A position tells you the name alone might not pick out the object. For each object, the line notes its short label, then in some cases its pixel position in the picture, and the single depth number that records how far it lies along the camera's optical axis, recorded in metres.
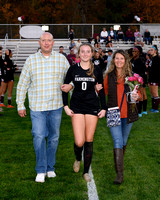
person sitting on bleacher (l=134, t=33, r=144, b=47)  32.31
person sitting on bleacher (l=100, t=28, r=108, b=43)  31.12
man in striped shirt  5.46
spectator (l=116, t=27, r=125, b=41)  32.47
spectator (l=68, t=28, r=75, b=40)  32.00
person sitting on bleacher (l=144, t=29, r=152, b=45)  32.69
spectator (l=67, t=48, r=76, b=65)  18.89
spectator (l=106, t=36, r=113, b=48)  28.46
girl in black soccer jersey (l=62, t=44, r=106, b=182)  5.37
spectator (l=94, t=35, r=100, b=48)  30.70
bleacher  32.66
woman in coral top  5.41
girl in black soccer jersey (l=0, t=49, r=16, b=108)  13.44
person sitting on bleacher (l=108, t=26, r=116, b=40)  32.07
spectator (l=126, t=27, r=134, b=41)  32.29
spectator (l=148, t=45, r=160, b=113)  11.96
